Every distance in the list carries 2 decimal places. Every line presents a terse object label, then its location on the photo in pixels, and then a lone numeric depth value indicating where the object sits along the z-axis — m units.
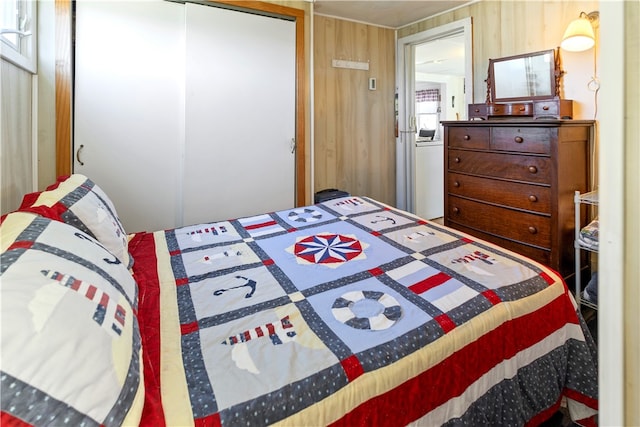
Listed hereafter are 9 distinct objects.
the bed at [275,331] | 0.72
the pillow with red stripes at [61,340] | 0.63
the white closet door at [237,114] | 2.77
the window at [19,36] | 1.73
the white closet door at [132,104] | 2.46
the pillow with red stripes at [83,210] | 1.28
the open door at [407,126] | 3.95
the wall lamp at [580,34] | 2.34
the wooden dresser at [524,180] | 2.29
